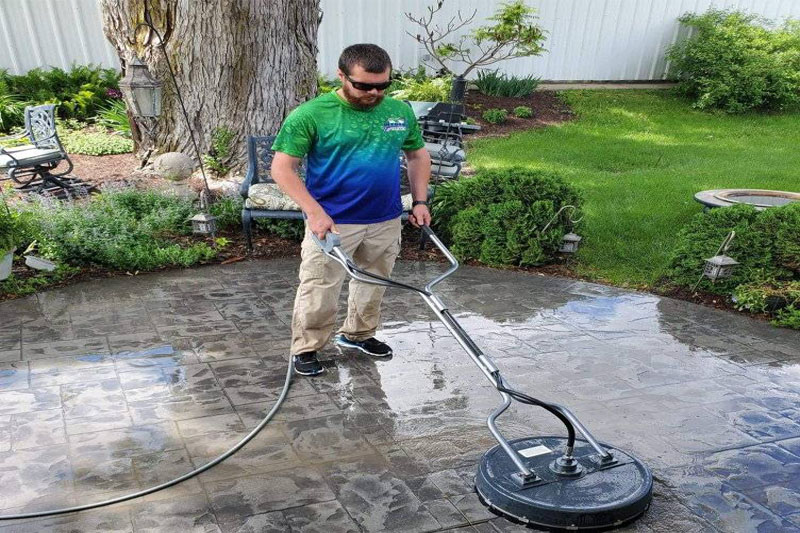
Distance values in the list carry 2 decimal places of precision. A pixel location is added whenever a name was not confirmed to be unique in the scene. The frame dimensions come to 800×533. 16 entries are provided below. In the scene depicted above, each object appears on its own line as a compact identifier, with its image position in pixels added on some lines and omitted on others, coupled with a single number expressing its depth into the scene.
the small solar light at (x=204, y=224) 5.81
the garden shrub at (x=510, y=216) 5.59
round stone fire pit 5.70
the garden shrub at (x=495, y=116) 10.73
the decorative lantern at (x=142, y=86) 5.86
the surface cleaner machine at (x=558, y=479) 2.50
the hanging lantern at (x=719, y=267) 4.83
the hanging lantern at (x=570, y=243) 5.64
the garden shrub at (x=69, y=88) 9.92
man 3.17
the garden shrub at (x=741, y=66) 11.84
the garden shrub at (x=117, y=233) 5.32
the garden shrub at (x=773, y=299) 4.65
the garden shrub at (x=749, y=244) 4.84
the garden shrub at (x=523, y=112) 11.23
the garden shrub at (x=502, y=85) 11.91
